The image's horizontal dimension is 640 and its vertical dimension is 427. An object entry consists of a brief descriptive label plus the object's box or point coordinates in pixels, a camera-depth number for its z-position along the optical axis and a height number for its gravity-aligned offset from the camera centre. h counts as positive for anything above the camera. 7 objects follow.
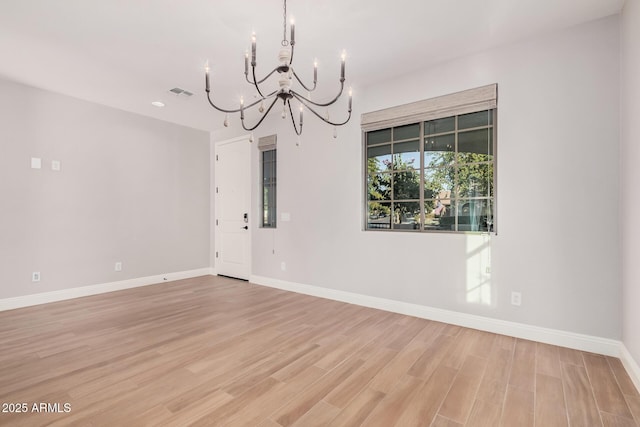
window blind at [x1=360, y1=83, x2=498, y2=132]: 3.07 +1.16
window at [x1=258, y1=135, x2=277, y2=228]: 5.07 +0.58
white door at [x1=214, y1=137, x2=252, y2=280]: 5.43 +0.11
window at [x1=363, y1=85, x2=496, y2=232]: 3.13 +0.51
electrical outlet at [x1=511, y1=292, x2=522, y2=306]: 2.88 -0.81
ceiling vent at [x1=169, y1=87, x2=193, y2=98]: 4.00 +1.62
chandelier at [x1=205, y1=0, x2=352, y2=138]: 2.00 +0.96
